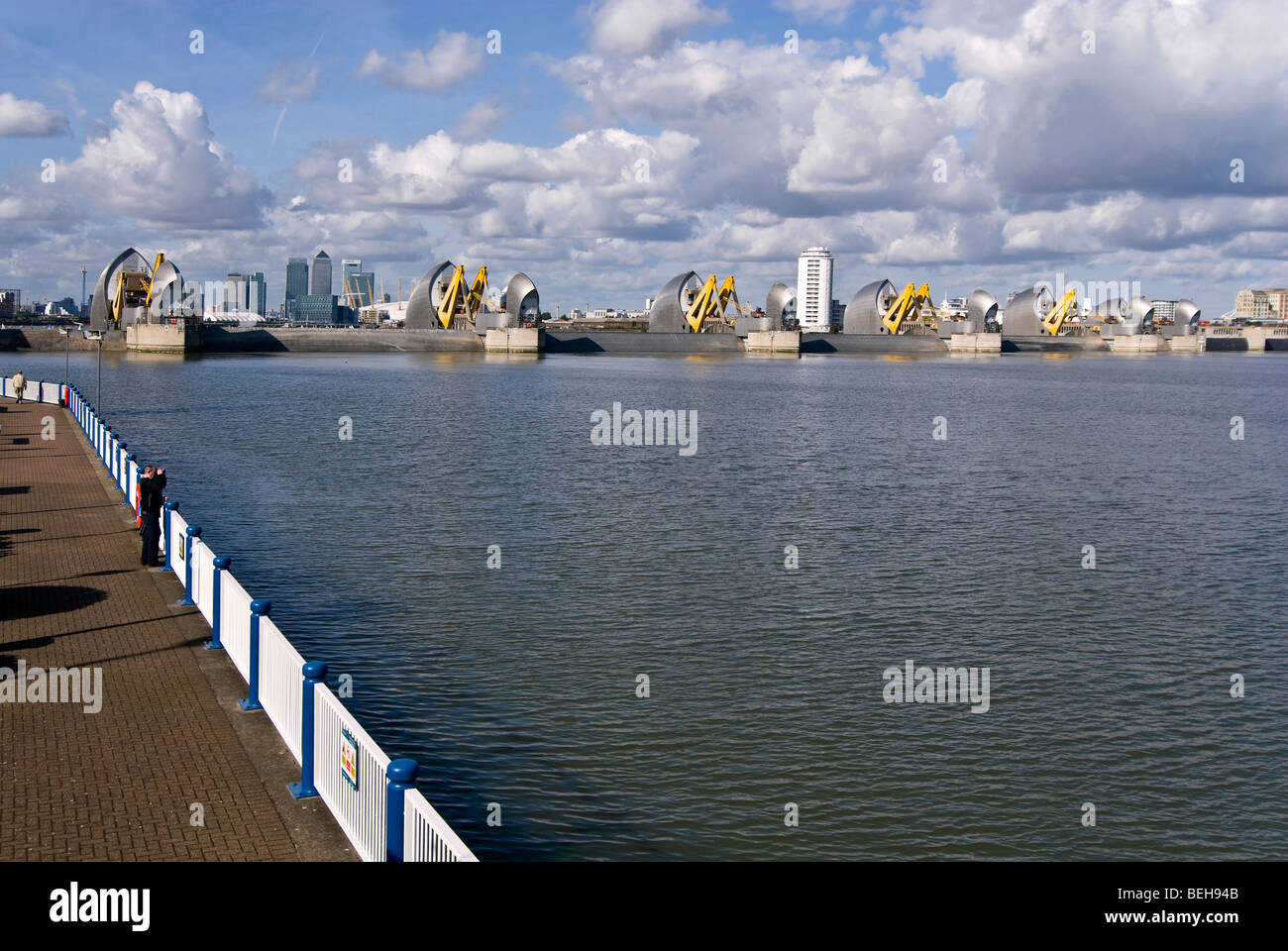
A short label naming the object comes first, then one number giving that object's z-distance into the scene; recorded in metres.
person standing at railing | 14.90
